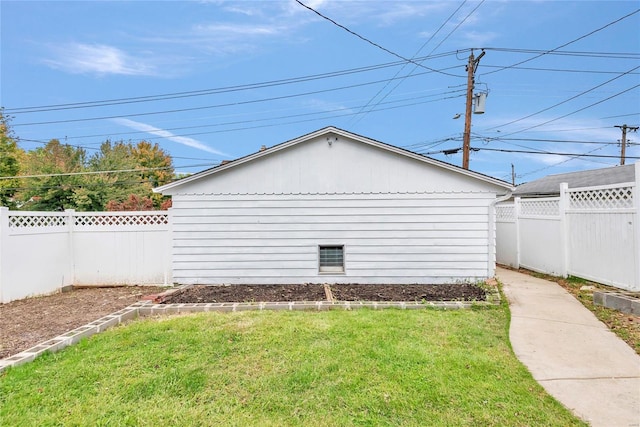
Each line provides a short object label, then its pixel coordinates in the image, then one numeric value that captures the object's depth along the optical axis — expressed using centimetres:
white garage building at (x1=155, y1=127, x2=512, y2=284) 757
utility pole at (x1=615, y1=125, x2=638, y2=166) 2502
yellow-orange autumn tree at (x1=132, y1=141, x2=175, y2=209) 3478
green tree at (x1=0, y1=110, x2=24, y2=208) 2096
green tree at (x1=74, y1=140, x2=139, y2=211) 1720
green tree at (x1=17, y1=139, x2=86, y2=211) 1716
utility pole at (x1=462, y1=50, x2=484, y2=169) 1290
